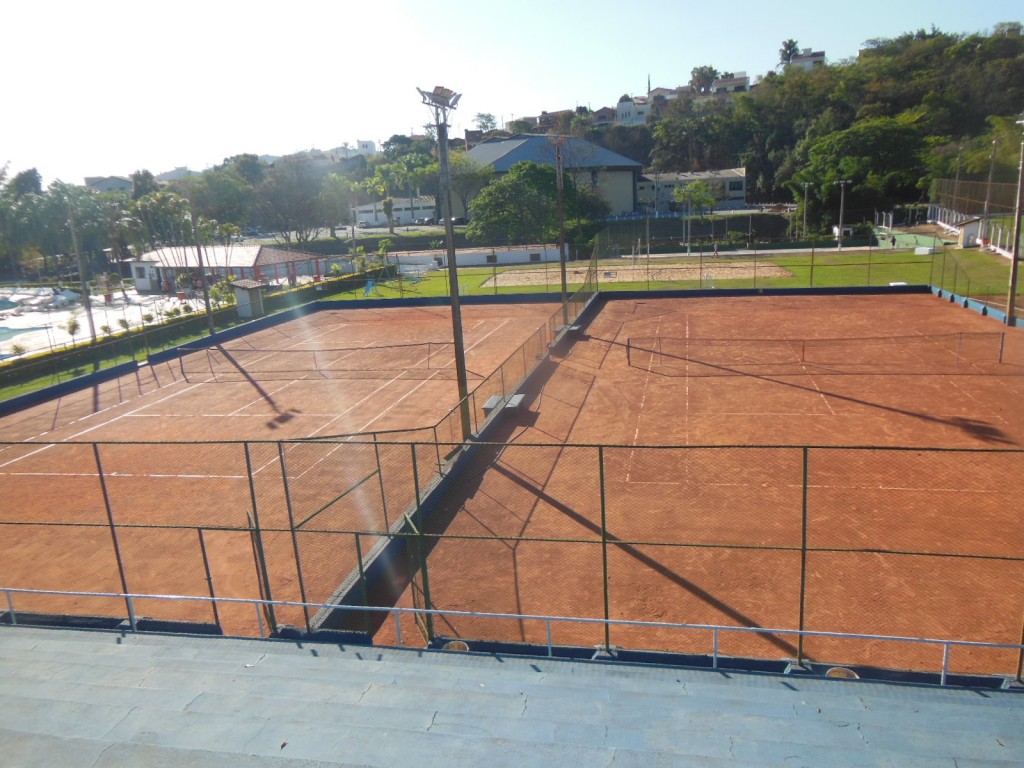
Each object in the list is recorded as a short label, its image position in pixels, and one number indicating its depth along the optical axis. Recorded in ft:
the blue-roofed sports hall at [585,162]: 316.81
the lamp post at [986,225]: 180.55
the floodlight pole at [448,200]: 58.03
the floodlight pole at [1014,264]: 94.73
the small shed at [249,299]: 154.20
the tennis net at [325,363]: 100.89
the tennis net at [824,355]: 87.61
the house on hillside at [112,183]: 455.63
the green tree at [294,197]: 296.92
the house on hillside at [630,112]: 564.30
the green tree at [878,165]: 260.62
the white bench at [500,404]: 72.49
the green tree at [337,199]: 306.04
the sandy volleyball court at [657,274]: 175.11
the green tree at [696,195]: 284.82
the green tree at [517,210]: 234.58
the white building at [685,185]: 345.92
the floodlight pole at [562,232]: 108.80
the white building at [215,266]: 193.47
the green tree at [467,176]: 304.09
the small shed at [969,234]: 186.19
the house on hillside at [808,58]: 571.65
